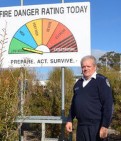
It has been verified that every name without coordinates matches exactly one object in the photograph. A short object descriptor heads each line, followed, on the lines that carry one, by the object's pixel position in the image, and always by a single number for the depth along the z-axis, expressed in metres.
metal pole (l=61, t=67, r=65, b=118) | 7.35
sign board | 7.34
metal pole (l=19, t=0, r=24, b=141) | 6.05
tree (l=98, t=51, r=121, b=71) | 53.65
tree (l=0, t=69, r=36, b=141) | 5.30
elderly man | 5.14
